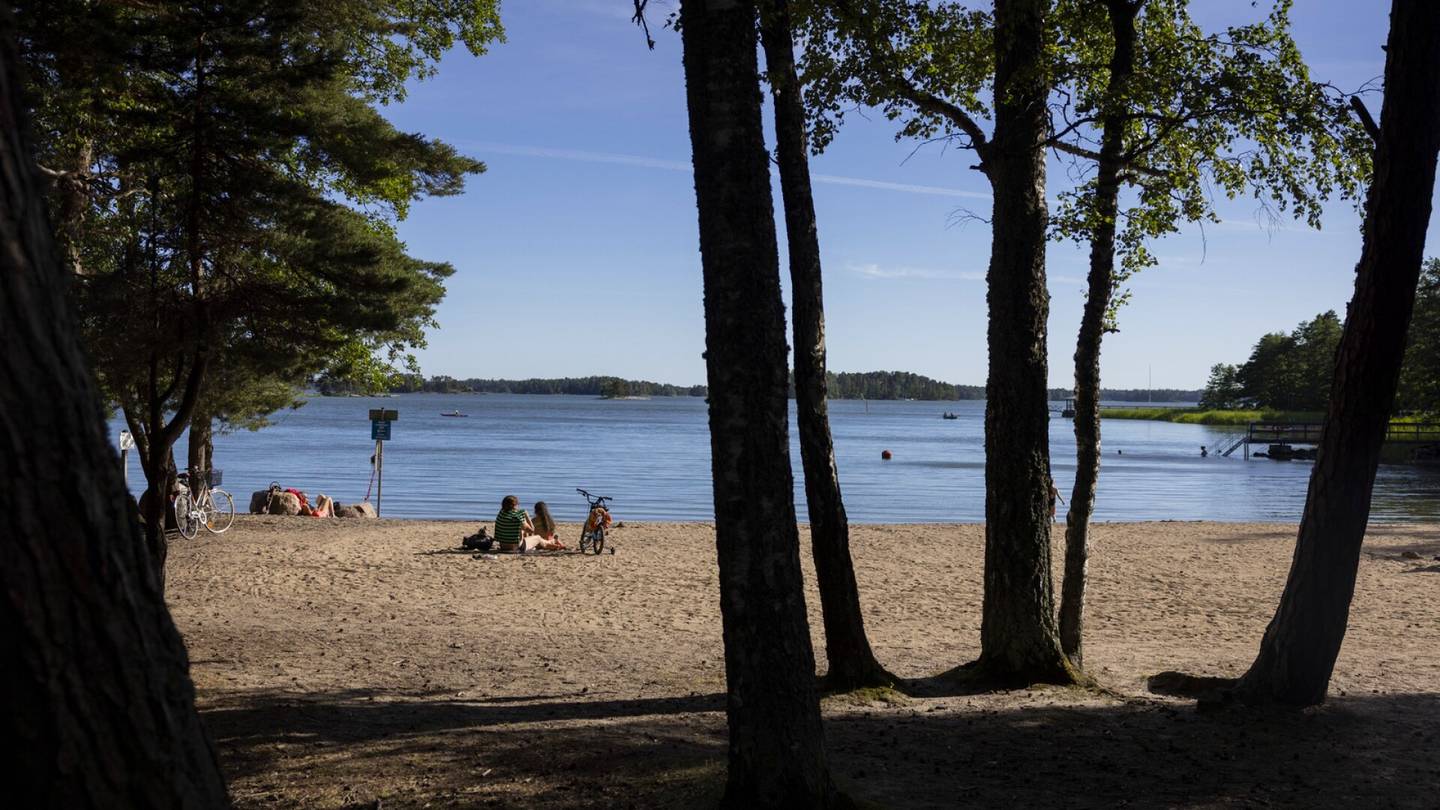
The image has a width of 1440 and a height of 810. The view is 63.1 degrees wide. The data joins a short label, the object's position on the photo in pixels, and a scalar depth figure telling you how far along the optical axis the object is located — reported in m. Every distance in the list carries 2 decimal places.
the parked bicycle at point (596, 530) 20.20
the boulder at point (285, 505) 27.05
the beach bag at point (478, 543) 20.11
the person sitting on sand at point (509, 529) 19.89
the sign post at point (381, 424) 27.58
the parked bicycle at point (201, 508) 20.48
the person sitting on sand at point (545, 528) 20.45
